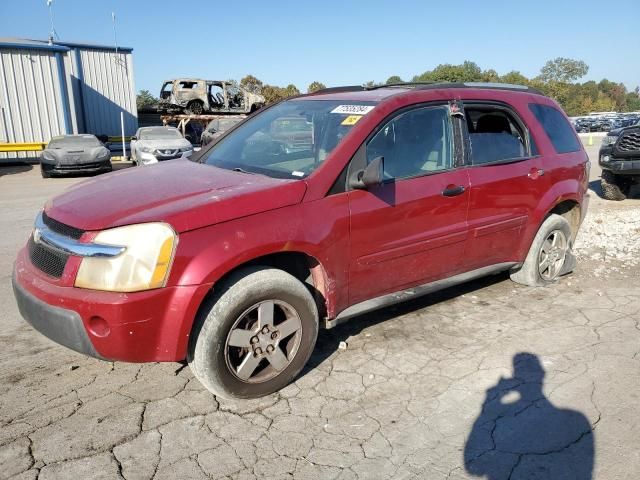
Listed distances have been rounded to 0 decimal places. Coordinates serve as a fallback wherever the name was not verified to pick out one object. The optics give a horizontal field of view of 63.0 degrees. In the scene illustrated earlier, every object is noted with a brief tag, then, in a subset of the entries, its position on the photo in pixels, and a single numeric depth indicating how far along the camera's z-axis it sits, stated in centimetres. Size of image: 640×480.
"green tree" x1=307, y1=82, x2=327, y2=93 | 6610
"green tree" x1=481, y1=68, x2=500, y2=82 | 7490
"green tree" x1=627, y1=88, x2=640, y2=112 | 10742
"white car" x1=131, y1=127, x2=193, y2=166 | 1518
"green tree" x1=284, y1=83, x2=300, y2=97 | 6014
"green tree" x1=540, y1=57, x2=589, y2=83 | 8450
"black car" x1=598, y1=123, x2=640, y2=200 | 909
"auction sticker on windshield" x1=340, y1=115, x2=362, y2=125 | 348
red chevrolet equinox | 267
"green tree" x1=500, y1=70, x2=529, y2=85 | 7302
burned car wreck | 2678
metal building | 1931
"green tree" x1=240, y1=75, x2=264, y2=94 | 6316
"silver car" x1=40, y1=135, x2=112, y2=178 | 1466
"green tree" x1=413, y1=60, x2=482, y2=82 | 6805
